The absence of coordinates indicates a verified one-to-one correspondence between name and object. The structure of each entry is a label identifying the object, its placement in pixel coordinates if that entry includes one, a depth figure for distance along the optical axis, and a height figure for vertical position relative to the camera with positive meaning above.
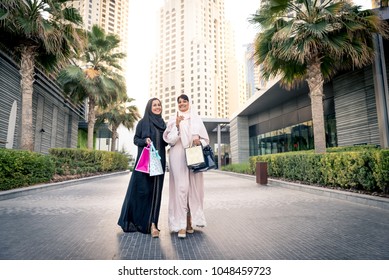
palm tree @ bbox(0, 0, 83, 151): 9.28 +4.80
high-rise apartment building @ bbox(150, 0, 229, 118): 111.44 +46.30
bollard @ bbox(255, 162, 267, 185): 11.09 -0.67
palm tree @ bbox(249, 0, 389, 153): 8.44 +4.05
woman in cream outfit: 3.42 -0.21
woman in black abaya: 3.52 -0.44
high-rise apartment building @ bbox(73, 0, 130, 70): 109.31 +65.47
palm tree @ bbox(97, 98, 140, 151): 25.98 +4.48
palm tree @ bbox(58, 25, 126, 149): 16.06 +5.21
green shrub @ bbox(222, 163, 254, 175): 16.58 -0.83
